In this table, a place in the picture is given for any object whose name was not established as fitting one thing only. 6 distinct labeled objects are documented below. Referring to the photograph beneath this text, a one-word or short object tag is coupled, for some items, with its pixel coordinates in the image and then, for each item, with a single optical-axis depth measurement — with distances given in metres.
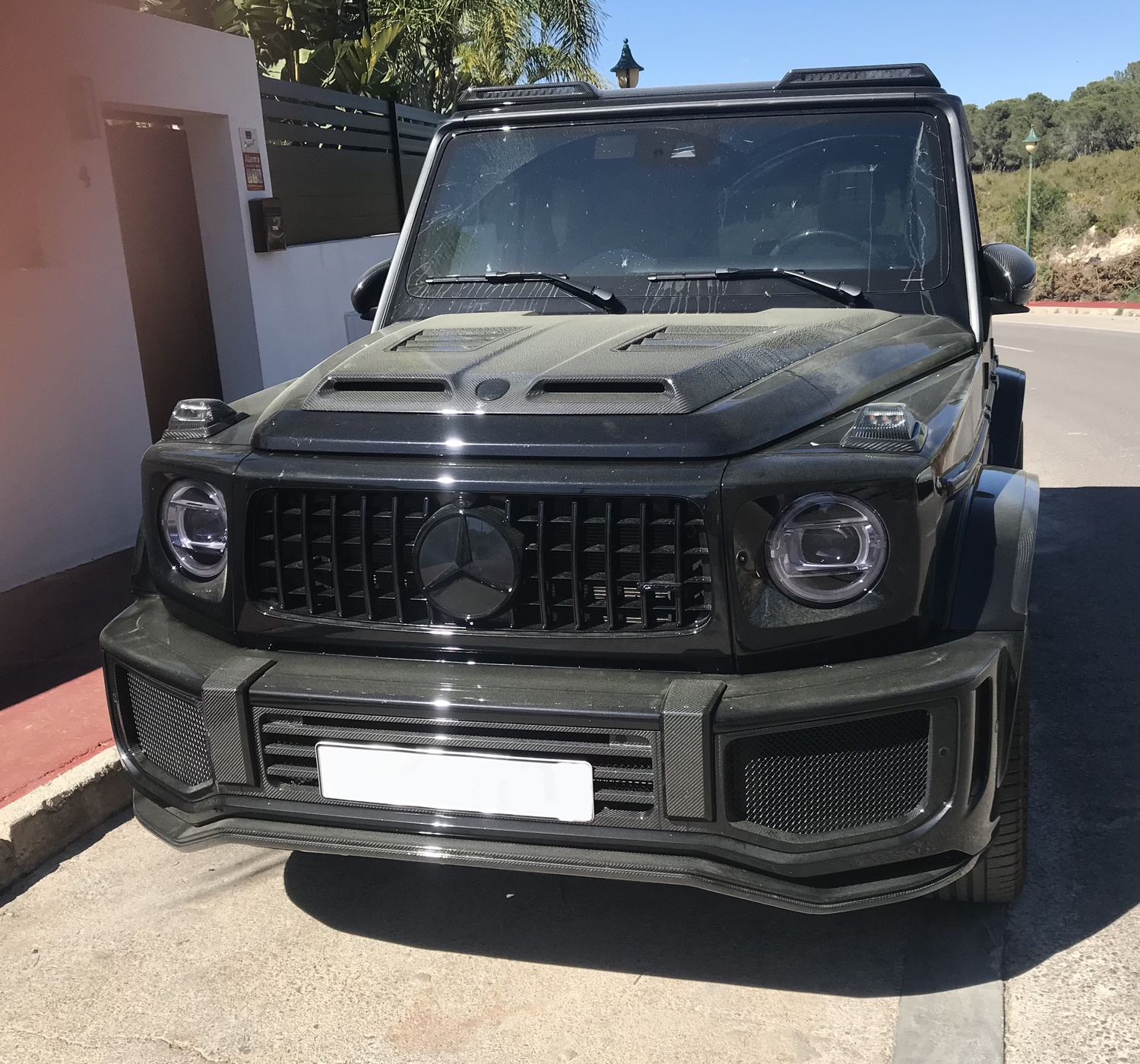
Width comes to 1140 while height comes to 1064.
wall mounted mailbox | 7.70
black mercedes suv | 2.18
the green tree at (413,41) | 11.18
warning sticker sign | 7.69
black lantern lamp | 13.90
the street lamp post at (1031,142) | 26.55
